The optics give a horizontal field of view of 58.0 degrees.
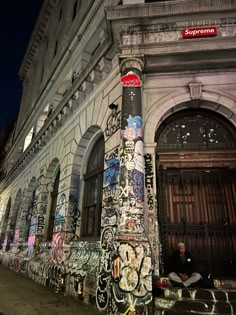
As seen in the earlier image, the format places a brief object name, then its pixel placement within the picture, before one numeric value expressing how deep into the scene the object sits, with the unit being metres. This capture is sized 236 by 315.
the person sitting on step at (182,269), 4.60
